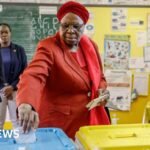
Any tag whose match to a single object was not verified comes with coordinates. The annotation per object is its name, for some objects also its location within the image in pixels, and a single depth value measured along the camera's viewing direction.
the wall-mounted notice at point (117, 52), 4.37
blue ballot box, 1.29
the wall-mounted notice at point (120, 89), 4.40
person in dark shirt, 3.89
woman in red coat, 1.76
